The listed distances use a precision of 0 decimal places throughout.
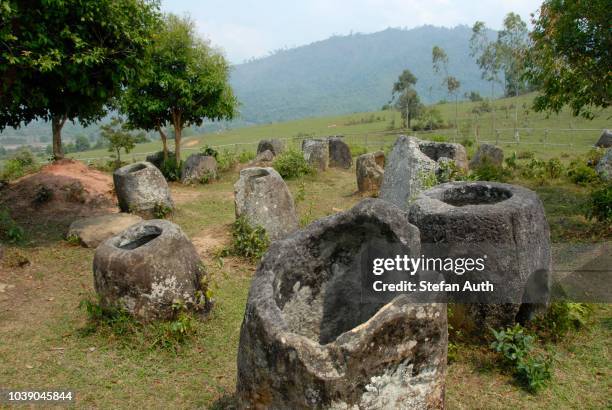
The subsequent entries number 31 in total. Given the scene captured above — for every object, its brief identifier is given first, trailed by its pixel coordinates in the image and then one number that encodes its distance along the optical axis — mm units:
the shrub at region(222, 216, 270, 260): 9102
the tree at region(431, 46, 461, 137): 44150
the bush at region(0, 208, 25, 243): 9758
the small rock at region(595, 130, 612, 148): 18625
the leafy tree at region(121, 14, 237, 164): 17078
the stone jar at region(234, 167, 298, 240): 9742
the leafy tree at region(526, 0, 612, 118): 10109
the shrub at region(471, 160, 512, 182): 11484
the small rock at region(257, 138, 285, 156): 21078
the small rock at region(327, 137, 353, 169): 19875
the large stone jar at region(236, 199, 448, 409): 2984
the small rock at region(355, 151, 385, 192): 14422
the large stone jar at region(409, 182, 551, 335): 5344
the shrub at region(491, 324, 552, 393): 4785
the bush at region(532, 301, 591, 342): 5543
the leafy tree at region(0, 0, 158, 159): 8688
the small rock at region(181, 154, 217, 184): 17188
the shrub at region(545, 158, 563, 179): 13977
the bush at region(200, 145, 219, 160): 19797
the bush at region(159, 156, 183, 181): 17922
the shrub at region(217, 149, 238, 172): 19047
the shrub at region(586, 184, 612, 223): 8836
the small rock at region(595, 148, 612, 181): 13195
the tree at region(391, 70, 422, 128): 47719
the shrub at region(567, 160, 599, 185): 13195
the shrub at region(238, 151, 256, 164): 20750
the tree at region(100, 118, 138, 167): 20156
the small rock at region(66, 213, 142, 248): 9766
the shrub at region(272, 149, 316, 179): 17203
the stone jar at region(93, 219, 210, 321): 6008
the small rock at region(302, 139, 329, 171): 18375
